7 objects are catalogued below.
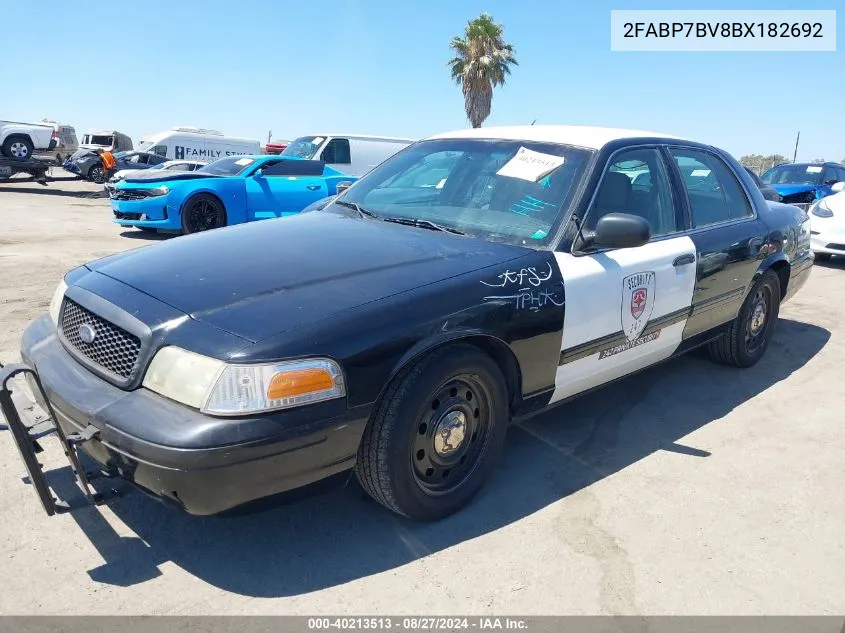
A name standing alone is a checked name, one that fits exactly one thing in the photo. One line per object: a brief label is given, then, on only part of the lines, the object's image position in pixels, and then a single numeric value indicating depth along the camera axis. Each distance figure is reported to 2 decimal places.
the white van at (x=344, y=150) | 15.02
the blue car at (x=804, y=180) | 12.81
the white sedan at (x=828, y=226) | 9.09
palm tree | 31.52
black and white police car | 2.22
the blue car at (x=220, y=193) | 10.18
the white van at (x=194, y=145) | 25.95
